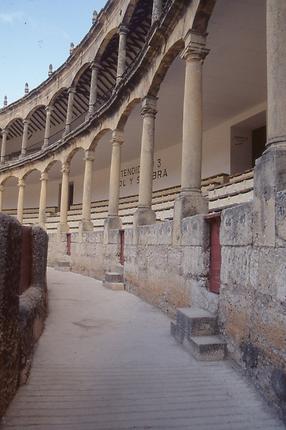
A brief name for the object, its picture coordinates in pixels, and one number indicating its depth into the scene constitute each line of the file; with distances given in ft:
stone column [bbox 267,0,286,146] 11.28
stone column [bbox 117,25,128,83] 39.09
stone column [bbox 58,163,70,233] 51.76
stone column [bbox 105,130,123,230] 37.01
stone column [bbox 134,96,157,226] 28.17
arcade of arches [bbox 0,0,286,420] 11.23
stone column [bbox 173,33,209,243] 20.02
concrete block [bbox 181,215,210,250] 16.39
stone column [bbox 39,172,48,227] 59.52
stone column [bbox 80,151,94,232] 43.98
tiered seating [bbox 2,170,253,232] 29.55
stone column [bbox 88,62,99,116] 47.06
